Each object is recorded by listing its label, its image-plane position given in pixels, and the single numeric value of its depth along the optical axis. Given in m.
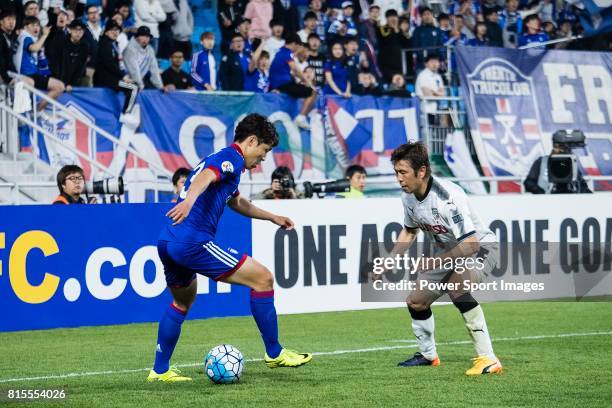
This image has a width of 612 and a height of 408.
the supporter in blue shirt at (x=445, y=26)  24.05
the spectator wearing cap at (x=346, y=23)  22.11
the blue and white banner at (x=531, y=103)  22.61
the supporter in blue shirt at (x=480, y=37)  24.72
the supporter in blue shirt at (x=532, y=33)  25.53
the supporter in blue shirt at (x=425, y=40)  23.33
